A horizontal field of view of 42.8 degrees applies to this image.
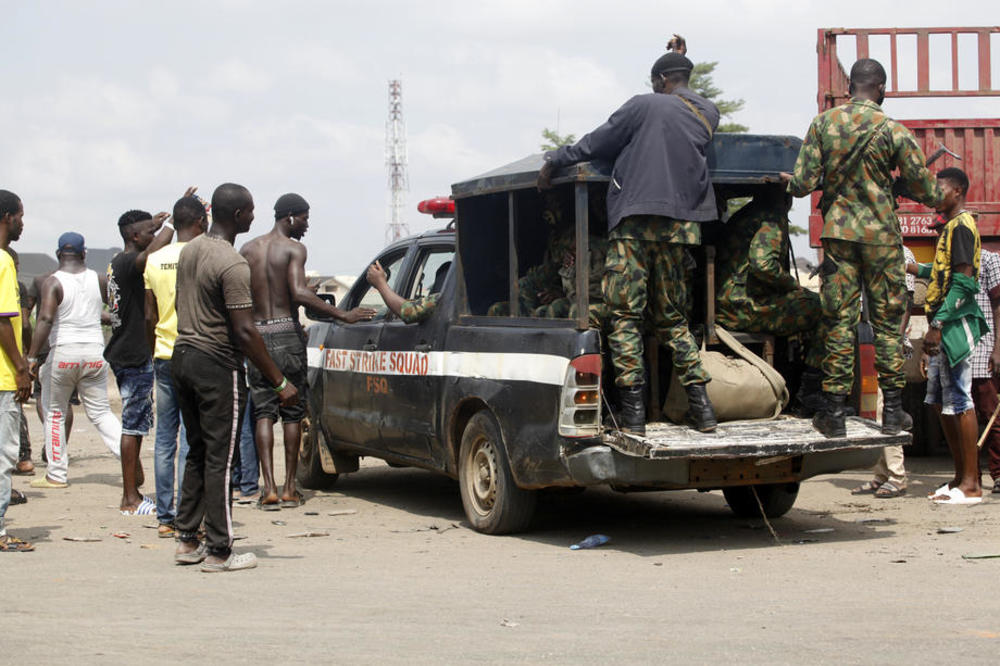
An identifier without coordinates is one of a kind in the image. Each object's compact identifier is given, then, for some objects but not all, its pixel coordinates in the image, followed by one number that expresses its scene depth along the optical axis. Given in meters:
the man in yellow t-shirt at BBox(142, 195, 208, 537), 7.68
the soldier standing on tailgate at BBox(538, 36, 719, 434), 6.92
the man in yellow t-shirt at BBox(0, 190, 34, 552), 6.87
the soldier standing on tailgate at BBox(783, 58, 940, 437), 7.25
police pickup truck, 6.75
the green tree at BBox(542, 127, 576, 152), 37.38
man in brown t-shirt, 6.34
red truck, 10.05
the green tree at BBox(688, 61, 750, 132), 36.75
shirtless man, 8.86
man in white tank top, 9.48
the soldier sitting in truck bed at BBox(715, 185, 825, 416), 7.57
